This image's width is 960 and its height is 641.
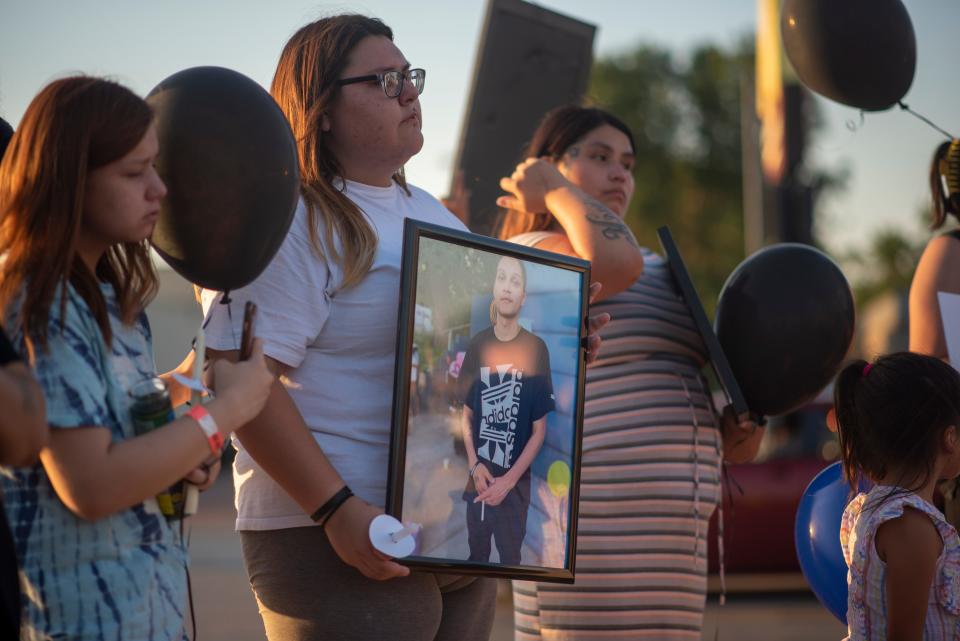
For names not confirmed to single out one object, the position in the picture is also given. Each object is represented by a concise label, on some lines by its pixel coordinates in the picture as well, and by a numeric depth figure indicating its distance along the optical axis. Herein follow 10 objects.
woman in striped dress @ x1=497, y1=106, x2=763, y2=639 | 3.17
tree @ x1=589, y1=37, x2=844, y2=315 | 44.53
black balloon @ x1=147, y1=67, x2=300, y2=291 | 2.11
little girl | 2.41
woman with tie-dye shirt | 1.81
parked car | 8.66
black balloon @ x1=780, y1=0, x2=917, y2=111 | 3.58
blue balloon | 2.94
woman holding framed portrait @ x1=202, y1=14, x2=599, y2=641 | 2.24
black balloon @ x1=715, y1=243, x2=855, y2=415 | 3.44
